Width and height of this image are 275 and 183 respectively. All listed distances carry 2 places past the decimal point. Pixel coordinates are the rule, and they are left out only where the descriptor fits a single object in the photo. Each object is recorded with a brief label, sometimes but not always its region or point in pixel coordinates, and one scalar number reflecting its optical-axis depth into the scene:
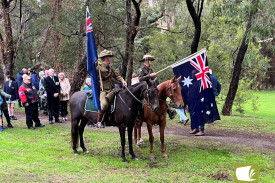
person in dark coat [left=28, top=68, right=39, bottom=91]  18.77
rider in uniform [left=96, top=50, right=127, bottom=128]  8.91
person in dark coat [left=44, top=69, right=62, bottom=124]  14.38
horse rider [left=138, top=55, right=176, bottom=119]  9.94
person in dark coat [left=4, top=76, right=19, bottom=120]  15.99
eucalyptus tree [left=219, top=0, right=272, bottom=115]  11.90
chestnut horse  8.77
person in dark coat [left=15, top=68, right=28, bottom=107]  19.13
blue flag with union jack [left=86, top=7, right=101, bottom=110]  8.83
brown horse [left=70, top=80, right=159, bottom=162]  8.34
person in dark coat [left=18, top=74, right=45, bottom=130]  13.00
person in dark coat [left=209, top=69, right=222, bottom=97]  11.91
